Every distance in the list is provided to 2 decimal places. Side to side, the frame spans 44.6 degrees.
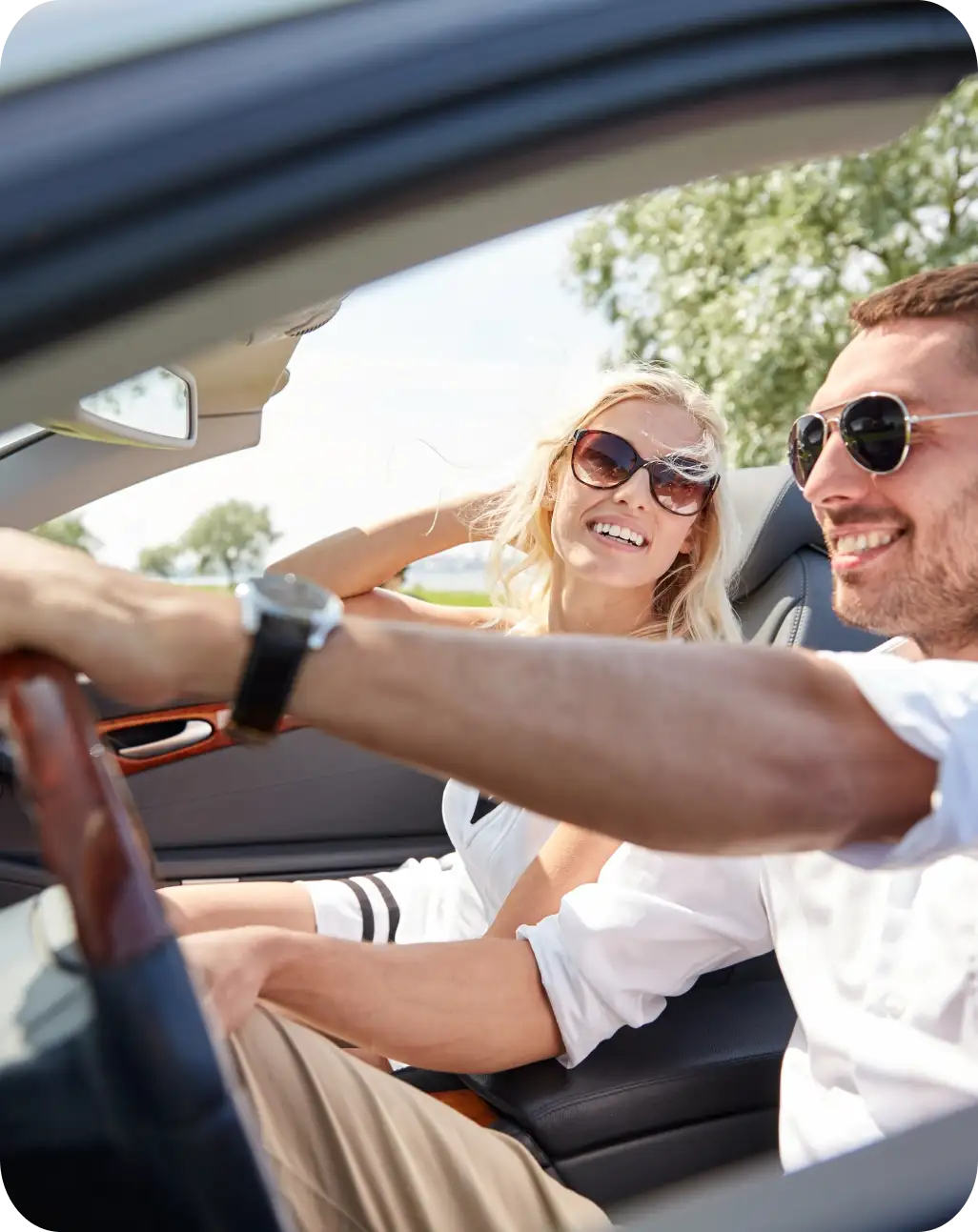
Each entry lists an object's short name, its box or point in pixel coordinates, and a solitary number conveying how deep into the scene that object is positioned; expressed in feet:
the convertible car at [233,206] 2.20
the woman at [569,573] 7.23
